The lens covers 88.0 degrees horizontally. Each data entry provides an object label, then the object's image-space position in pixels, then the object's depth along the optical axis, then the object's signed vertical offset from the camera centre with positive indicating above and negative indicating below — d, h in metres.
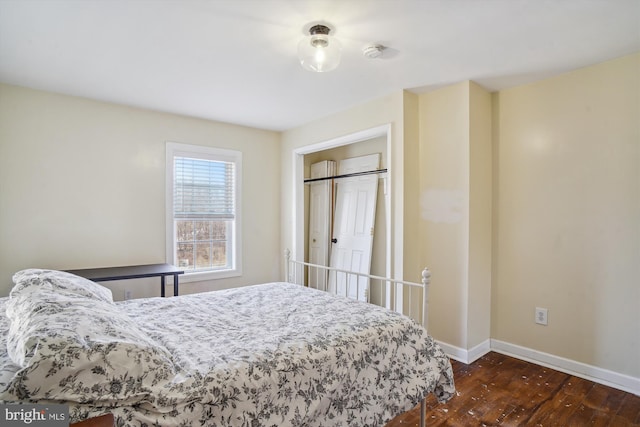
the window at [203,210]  3.66 +0.06
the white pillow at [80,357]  0.89 -0.43
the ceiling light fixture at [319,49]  1.94 +0.98
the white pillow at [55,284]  1.50 -0.32
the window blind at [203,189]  3.70 +0.30
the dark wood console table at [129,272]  2.75 -0.51
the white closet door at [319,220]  4.45 -0.06
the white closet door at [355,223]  3.92 -0.09
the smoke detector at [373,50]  2.18 +1.10
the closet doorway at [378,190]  3.86 +0.34
